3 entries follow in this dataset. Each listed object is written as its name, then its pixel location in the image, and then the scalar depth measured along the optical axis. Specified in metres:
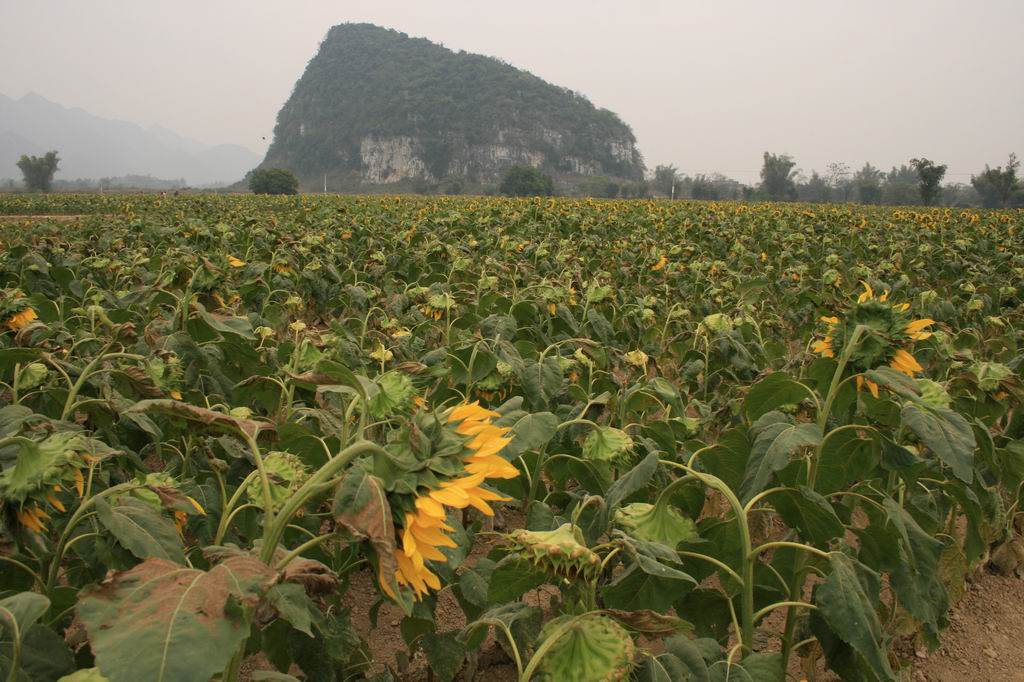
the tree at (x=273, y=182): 55.50
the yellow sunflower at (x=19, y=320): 2.88
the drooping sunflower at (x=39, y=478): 1.14
